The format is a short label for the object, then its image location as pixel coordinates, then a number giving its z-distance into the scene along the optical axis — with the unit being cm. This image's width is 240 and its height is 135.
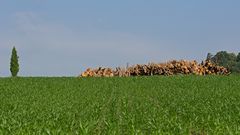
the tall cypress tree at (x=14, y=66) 7700
